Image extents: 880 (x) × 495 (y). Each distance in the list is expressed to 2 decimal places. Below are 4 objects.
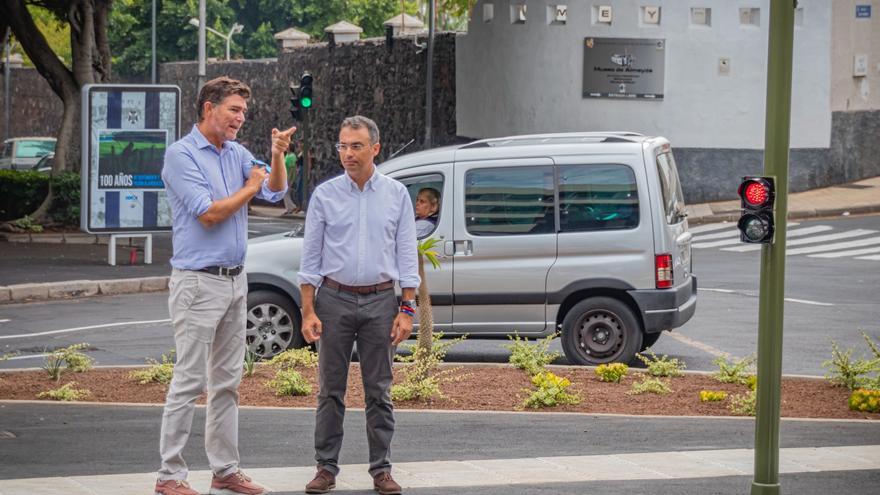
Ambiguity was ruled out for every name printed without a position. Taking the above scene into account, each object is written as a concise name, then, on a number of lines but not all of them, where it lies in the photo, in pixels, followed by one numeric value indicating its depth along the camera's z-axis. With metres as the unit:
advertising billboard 22.06
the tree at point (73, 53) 27.28
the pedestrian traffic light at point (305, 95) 27.78
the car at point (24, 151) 45.34
